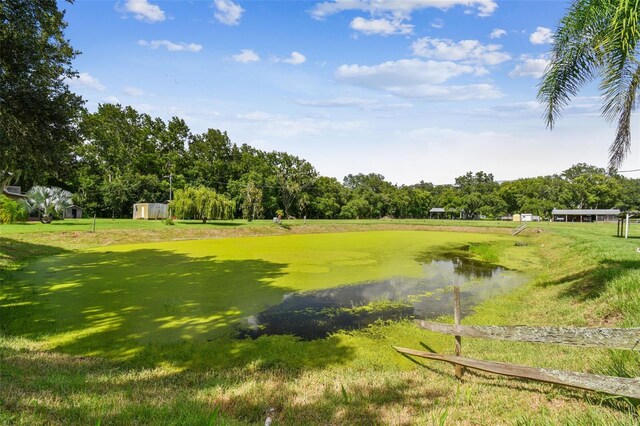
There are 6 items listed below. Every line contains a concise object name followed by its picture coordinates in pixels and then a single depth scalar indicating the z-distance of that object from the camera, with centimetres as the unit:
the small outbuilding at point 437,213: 8649
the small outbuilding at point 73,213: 3870
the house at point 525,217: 6494
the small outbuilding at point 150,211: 3603
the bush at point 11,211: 2189
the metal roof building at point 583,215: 6109
